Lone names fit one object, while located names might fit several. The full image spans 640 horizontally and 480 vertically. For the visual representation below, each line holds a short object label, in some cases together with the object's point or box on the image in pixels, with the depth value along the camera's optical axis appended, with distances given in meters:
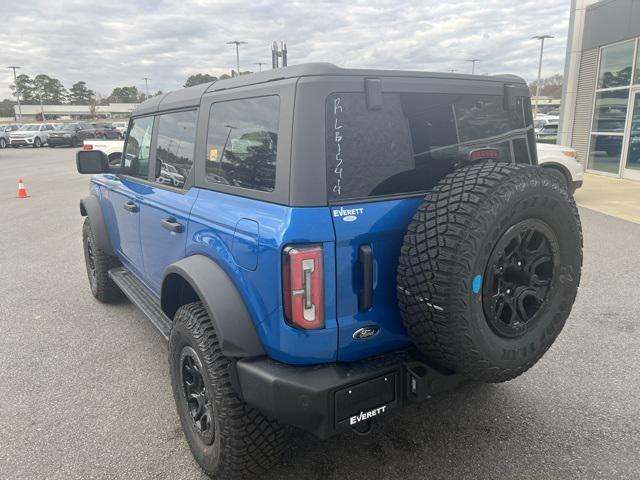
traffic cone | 12.13
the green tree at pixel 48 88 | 109.44
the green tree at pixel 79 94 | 115.12
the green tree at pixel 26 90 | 106.88
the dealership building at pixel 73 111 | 97.31
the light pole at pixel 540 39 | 45.31
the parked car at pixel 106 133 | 38.31
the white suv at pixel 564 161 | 9.21
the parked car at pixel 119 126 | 40.54
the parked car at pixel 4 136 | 34.91
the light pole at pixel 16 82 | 84.90
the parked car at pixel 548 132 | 24.78
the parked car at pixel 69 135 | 35.25
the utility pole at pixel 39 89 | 107.13
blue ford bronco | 2.04
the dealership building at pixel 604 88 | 13.14
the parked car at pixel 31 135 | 35.06
